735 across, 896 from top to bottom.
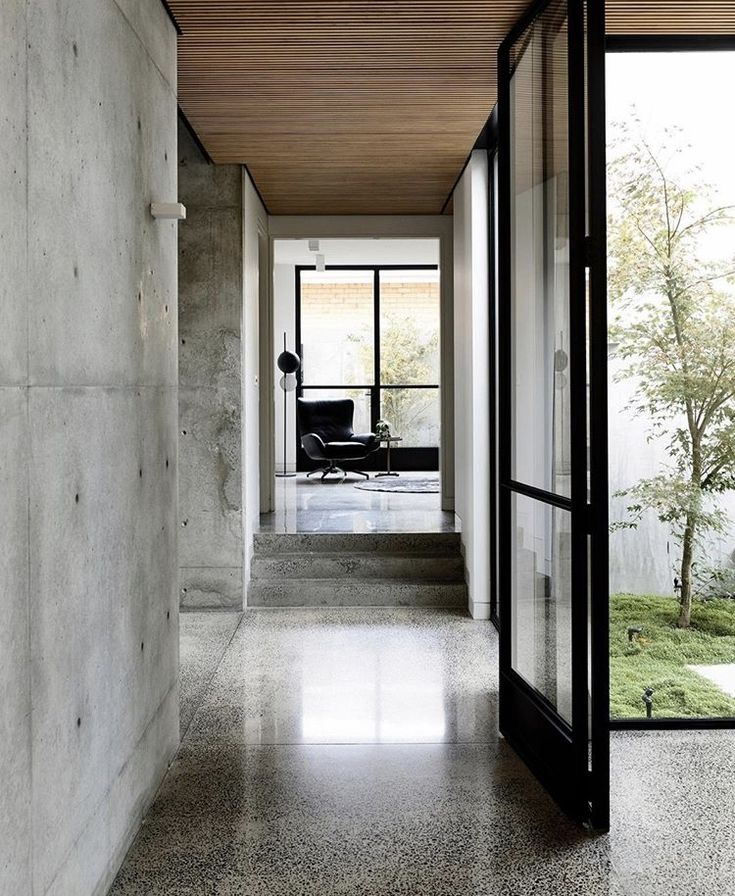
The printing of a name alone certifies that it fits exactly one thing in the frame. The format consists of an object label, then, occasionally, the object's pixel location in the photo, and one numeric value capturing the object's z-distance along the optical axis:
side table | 12.18
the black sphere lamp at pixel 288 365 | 12.09
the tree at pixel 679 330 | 3.98
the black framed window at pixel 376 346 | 13.33
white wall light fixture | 3.44
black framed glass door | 3.06
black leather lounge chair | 12.29
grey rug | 10.79
